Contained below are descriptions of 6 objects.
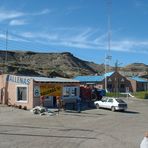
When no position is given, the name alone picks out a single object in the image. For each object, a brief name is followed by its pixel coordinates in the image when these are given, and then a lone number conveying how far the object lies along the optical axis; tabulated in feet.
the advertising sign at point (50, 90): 83.09
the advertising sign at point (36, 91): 82.12
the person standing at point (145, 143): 25.09
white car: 83.62
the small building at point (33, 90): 82.36
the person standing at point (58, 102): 80.68
